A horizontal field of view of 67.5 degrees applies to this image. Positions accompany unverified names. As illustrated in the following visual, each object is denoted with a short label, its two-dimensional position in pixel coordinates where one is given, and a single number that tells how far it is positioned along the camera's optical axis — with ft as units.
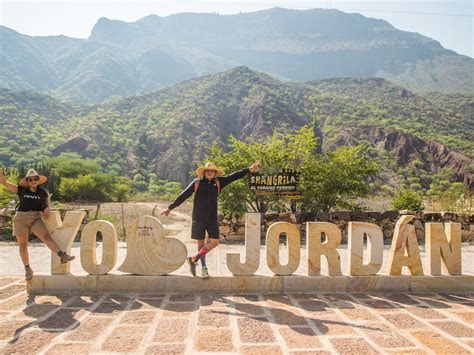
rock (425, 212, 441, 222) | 32.78
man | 16.56
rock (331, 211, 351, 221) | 31.93
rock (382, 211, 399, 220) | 32.70
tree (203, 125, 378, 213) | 33.42
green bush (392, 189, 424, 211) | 36.47
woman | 15.80
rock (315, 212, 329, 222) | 31.42
